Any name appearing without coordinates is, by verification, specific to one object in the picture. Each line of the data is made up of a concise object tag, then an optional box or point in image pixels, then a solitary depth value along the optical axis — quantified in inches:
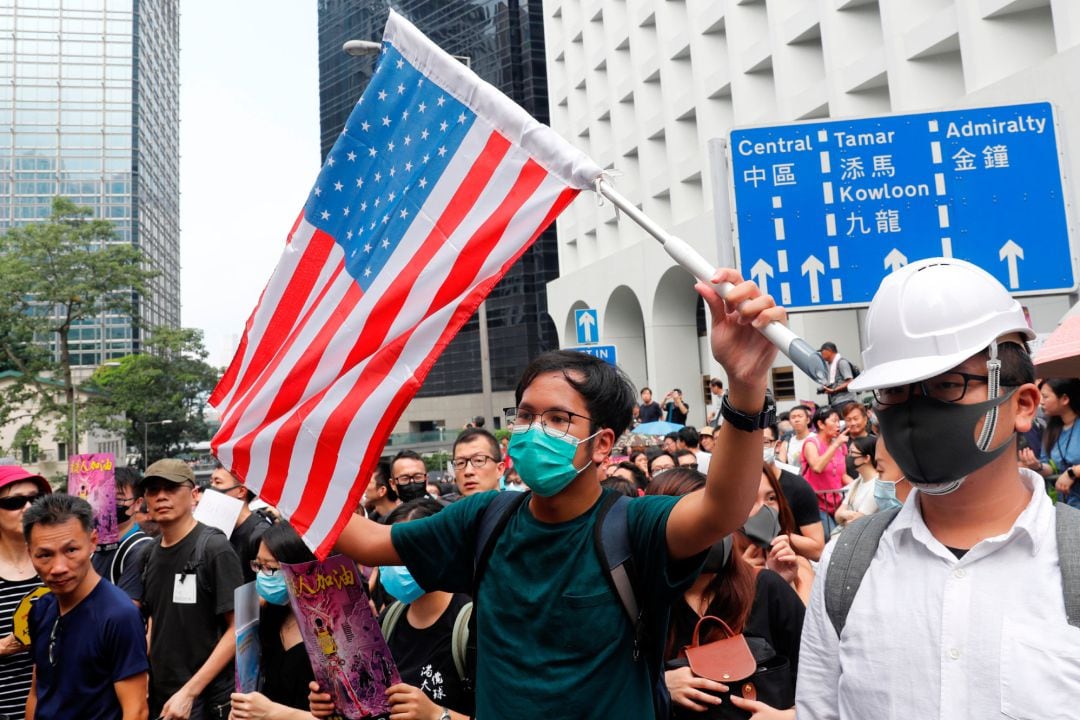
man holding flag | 92.8
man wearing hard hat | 65.1
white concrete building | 595.2
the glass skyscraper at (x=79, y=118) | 3666.3
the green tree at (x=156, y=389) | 1860.2
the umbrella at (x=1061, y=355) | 155.3
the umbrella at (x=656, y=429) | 551.5
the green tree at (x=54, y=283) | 1622.8
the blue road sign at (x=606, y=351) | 540.4
